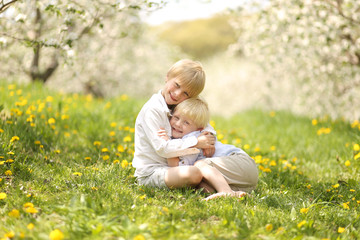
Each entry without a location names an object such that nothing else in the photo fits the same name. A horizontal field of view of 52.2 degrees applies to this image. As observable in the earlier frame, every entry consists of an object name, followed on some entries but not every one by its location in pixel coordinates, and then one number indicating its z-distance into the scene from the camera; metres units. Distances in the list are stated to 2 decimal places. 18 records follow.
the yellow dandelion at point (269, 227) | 2.26
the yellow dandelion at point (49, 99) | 5.23
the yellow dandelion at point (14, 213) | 2.25
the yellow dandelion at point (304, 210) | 2.58
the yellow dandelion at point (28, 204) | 2.31
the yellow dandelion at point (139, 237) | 1.93
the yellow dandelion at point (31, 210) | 2.24
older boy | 3.00
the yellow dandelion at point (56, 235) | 1.89
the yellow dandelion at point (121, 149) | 3.79
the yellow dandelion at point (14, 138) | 3.30
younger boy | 3.09
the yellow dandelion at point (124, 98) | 6.90
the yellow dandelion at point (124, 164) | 3.36
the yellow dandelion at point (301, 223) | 2.28
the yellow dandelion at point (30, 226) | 2.03
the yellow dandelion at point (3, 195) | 2.43
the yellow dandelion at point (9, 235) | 1.96
